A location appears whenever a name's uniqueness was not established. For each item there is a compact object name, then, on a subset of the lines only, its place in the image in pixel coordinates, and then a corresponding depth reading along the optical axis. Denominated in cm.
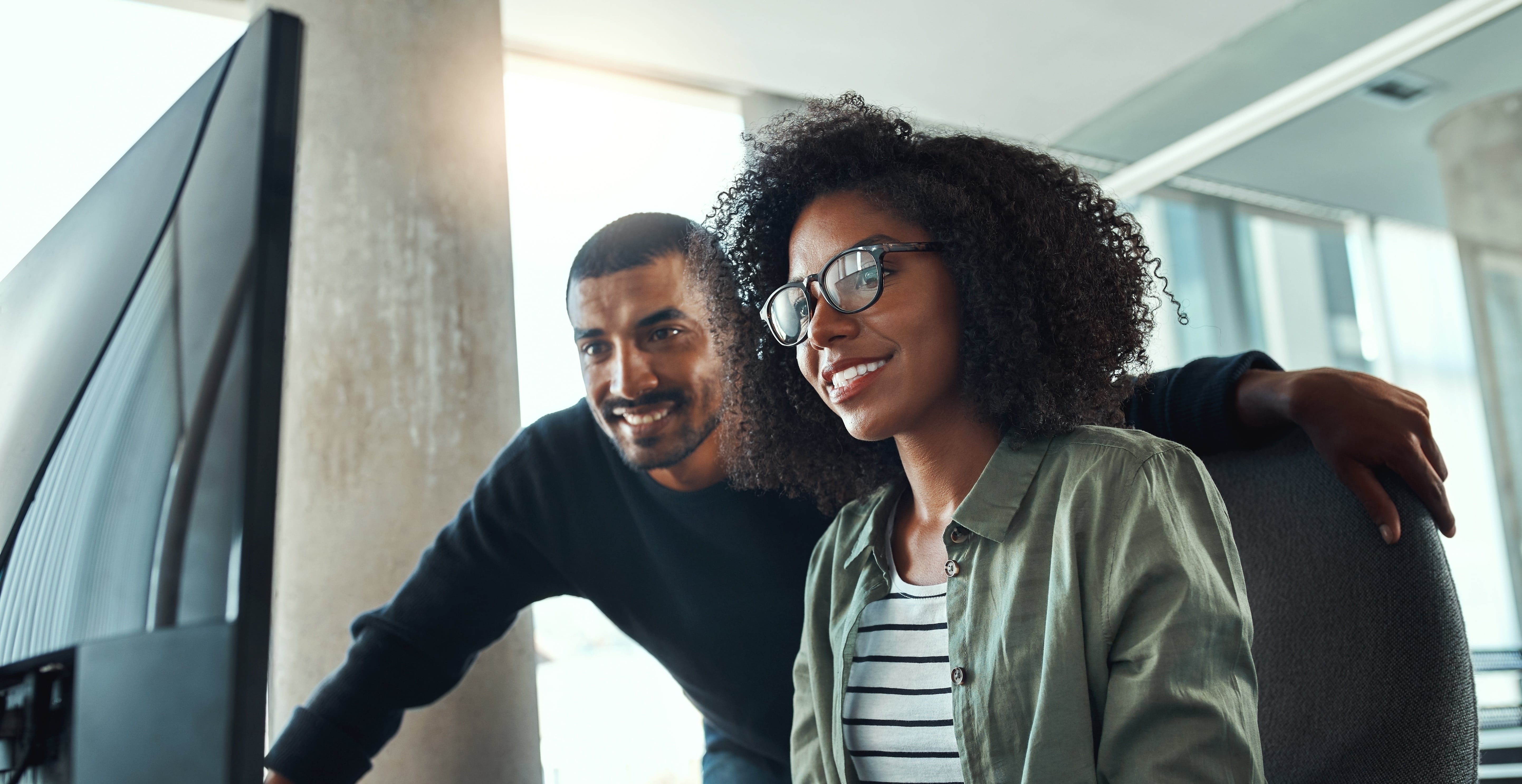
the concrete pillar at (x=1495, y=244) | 297
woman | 86
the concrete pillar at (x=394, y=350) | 155
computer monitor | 49
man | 152
